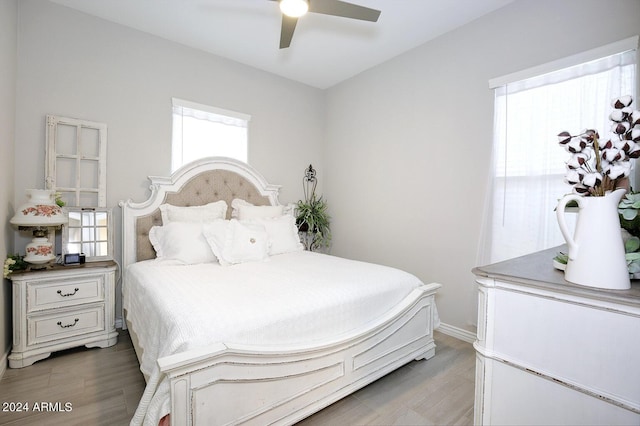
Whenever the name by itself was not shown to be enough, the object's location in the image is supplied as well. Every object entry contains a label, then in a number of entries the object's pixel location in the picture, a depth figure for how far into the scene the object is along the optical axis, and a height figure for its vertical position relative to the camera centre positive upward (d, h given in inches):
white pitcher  32.7 -3.6
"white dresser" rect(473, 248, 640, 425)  29.7 -15.3
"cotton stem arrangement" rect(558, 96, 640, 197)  34.3 +7.1
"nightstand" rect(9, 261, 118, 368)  83.0 -32.3
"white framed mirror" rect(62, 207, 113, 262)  100.3 -11.1
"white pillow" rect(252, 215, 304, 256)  121.5 -12.2
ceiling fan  76.2 +51.7
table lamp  84.4 -5.9
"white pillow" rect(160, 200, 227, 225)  113.3 -3.9
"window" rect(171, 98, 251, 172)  124.3 +30.8
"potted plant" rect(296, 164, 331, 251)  154.7 -6.1
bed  50.4 -23.4
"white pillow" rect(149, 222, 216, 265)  100.1 -14.1
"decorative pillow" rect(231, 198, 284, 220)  128.5 -2.6
